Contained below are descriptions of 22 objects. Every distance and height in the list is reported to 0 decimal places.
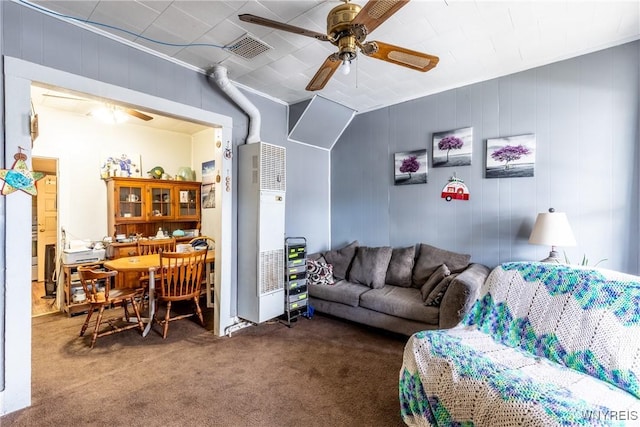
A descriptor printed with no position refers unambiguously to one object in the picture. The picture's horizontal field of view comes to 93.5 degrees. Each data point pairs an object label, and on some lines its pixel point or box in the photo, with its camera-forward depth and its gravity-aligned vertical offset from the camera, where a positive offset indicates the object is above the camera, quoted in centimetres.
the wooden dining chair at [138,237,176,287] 437 -50
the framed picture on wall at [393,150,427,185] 370 +55
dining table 308 -56
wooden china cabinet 439 +7
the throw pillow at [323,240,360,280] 387 -62
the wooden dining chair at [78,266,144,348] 284 -85
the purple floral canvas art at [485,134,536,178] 301 +56
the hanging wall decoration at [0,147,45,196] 193 +23
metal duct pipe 293 +119
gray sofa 265 -80
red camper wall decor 341 +24
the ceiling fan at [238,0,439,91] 153 +101
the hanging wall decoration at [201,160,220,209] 513 +46
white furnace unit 320 -21
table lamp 251 -18
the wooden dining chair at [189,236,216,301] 405 -44
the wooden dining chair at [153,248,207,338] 307 -68
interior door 523 -6
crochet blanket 128 -79
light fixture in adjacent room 362 +121
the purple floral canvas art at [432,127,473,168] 338 +73
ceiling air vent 244 +140
